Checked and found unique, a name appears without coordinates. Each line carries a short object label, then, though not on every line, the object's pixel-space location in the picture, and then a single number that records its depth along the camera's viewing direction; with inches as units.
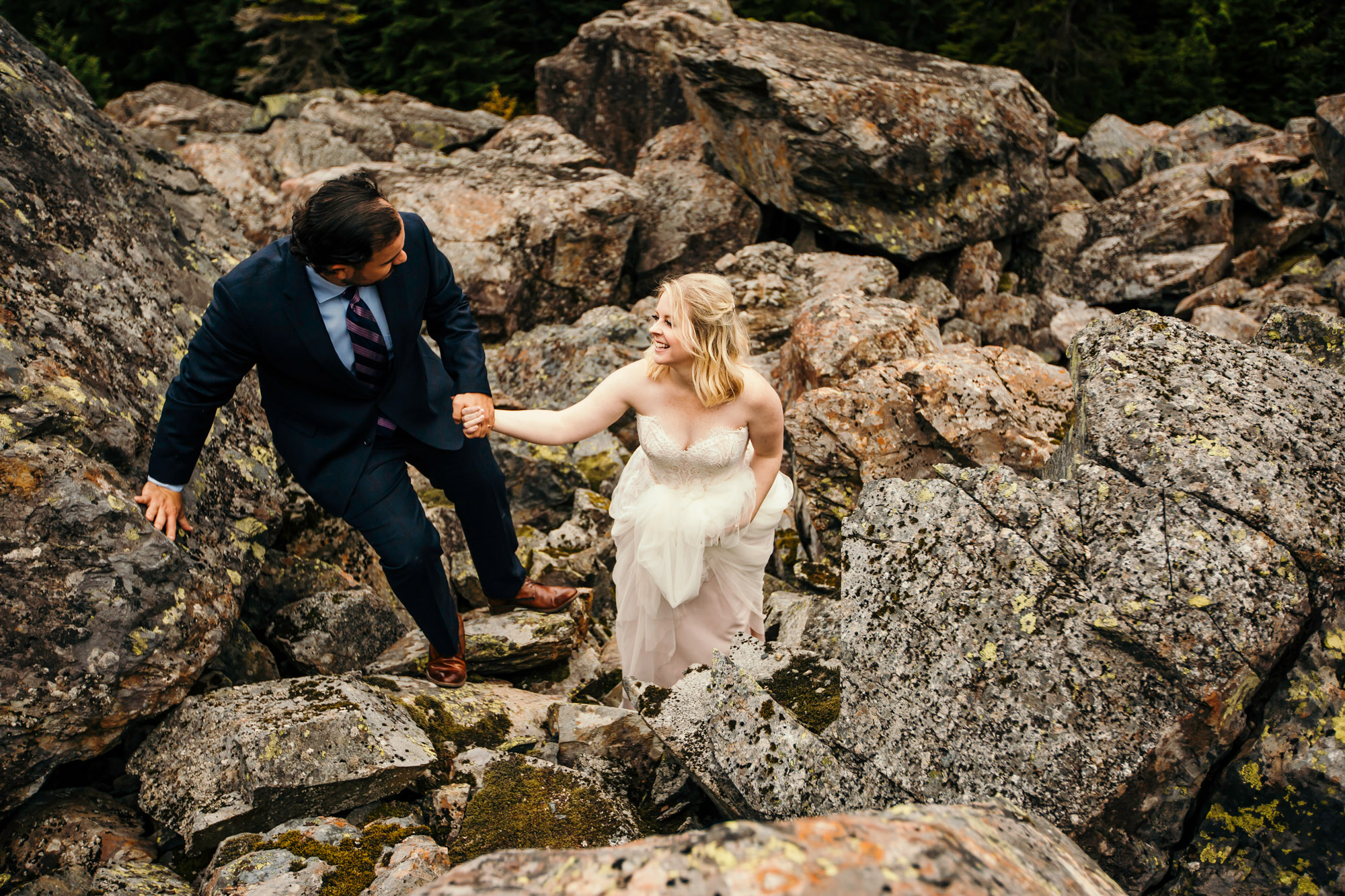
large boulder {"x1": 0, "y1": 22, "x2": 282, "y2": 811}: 146.0
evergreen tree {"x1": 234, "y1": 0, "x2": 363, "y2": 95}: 754.8
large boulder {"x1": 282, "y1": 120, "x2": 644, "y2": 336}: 378.0
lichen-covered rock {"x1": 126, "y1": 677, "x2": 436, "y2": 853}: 143.8
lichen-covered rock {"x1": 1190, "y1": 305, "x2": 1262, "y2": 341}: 320.2
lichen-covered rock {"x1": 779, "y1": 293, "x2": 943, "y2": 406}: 257.8
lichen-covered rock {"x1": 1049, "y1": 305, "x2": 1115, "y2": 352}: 355.6
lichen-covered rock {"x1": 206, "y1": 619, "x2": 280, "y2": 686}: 184.4
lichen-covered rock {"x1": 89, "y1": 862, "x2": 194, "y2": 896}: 129.6
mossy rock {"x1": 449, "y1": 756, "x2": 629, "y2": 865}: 131.3
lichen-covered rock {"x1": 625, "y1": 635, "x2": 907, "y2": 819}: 120.9
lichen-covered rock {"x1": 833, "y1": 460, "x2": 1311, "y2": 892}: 107.3
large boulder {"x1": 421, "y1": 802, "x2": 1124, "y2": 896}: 70.4
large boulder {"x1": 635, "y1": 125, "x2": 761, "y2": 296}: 417.4
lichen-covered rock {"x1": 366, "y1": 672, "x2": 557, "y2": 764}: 170.7
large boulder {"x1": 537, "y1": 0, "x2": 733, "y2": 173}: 491.2
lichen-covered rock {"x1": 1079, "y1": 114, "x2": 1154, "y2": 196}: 495.8
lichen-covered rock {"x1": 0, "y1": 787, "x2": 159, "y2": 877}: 143.0
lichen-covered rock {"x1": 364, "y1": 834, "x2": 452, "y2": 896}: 123.0
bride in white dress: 171.6
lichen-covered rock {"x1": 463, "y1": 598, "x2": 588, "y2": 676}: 205.8
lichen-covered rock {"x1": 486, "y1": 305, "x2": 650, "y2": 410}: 320.5
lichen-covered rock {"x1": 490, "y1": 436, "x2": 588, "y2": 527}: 276.5
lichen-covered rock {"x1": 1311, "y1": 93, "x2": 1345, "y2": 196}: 359.9
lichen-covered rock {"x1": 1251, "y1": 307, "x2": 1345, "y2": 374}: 147.8
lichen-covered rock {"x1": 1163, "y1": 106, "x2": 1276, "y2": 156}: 579.5
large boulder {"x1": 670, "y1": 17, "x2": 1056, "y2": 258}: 374.0
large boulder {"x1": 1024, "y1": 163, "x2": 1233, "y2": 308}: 388.2
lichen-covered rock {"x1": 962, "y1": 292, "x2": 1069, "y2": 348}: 371.2
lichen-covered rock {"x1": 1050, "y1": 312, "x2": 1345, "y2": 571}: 113.9
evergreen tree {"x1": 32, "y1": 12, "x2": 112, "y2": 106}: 847.7
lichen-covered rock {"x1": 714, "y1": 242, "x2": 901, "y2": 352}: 347.9
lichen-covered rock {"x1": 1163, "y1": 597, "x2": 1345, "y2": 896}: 103.3
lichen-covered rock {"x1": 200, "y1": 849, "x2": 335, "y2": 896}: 123.8
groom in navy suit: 156.5
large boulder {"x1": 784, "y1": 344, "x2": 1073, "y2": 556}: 213.5
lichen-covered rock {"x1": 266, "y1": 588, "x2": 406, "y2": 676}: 198.4
